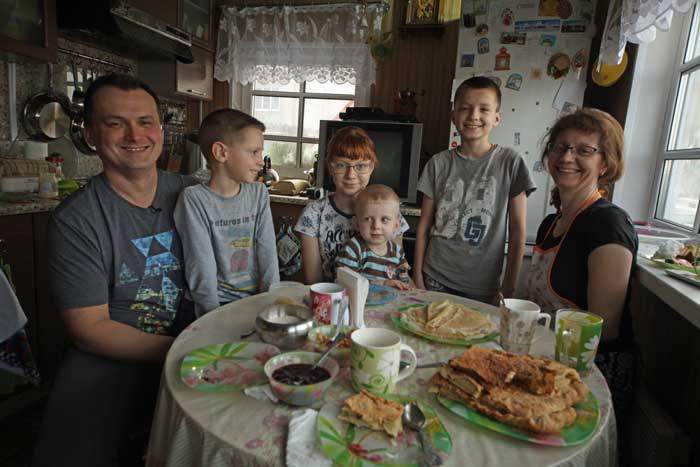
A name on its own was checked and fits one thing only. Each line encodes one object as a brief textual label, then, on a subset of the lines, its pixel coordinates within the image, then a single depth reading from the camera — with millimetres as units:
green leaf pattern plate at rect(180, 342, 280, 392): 742
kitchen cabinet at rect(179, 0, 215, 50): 3281
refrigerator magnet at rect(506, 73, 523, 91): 2656
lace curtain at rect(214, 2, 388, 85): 3422
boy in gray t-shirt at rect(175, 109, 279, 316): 1320
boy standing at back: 1636
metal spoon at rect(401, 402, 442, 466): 580
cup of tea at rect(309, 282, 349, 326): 970
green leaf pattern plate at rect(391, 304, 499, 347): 949
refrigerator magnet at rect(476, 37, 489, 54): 2686
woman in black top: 1146
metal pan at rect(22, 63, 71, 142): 2586
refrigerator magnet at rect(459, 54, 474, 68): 2734
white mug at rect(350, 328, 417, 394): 705
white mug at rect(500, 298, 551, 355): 880
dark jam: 709
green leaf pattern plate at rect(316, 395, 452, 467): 575
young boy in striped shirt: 1470
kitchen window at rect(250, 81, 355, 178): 3852
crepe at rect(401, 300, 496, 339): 980
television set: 2838
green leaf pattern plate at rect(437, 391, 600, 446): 625
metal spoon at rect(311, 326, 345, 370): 758
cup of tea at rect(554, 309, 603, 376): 822
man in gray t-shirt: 1095
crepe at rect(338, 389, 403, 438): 626
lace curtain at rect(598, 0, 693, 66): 1503
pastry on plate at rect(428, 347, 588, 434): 652
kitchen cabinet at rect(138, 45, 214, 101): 3271
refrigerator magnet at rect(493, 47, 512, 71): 2658
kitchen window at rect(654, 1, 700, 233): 1916
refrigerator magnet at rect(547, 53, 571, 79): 2586
